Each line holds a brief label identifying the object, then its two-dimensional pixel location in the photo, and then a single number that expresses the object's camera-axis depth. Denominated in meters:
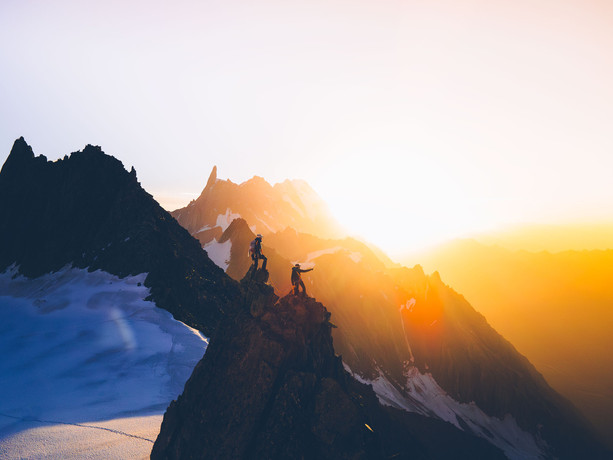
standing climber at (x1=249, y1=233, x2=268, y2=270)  21.57
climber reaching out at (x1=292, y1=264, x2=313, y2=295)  21.77
